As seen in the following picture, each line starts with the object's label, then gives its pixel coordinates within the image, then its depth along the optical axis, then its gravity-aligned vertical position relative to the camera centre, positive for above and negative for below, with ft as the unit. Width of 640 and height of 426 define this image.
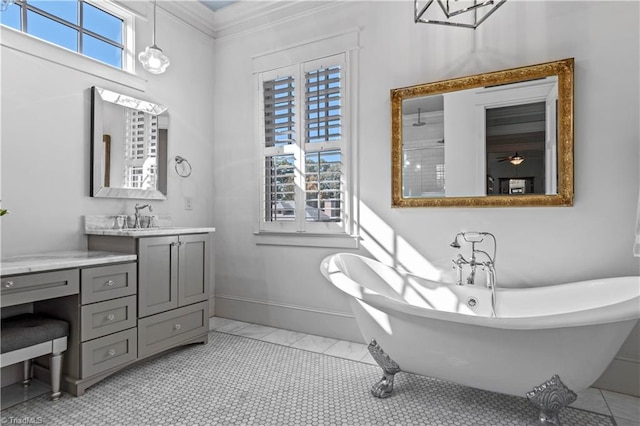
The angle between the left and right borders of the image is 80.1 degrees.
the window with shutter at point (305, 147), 10.35 +1.87
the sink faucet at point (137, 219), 9.76 -0.17
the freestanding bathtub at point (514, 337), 5.52 -1.97
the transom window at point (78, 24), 8.07 +4.37
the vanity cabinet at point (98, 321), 7.09 -2.14
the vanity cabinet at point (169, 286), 8.31 -1.74
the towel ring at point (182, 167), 11.37 +1.39
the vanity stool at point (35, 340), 6.29 -2.21
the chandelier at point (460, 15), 8.68 +4.70
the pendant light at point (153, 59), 8.86 +3.59
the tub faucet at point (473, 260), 8.10 -1.04
